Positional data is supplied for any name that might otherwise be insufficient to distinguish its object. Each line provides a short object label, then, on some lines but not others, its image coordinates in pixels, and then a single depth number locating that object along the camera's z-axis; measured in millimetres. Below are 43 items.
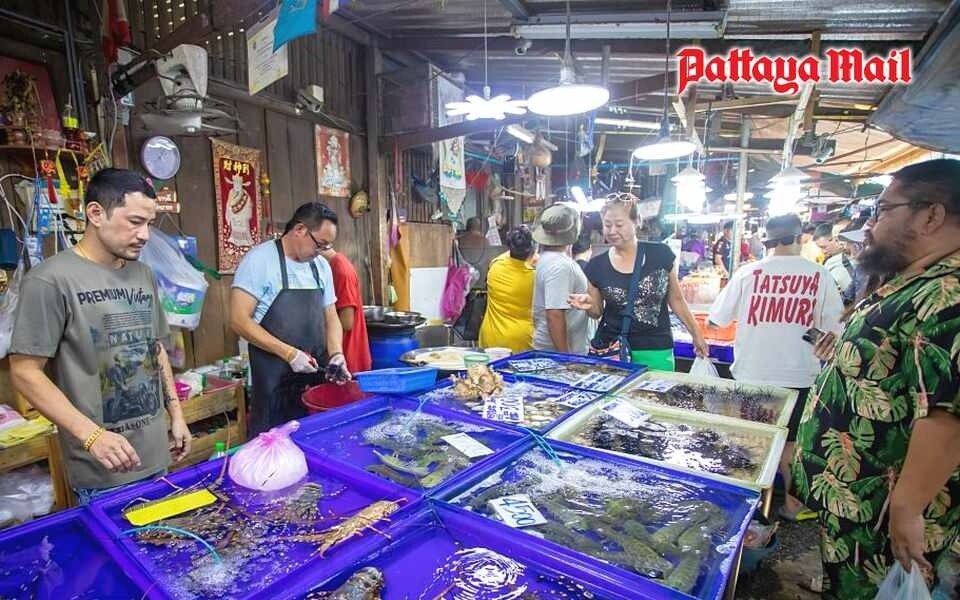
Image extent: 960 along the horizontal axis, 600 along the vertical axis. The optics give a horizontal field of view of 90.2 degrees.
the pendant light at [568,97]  2883
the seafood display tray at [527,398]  2121
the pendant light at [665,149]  4041
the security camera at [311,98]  5005
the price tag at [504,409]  2186
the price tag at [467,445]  1826
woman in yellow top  4104
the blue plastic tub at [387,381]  2404
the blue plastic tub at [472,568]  1127
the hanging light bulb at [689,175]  5914
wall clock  3645
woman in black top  3441
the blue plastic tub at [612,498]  1221
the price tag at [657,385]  2681
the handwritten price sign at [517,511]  1388
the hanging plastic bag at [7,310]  2709
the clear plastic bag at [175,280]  3467
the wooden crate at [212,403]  3563
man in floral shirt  1501
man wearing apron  3002
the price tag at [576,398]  2385
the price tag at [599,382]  2639
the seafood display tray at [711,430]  1650
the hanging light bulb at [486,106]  4691
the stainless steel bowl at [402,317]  4409
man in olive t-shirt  1830
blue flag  2480
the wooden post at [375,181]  6039
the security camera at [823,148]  6684
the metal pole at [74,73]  3160
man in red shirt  4199
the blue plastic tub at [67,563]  1102
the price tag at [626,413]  2195
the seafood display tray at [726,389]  2316
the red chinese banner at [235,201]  4332
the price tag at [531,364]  3127
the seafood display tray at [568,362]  2889
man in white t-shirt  3518
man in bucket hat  3695
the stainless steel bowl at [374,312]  4954
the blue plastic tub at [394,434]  1647
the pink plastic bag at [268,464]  1563
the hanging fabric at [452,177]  6645
